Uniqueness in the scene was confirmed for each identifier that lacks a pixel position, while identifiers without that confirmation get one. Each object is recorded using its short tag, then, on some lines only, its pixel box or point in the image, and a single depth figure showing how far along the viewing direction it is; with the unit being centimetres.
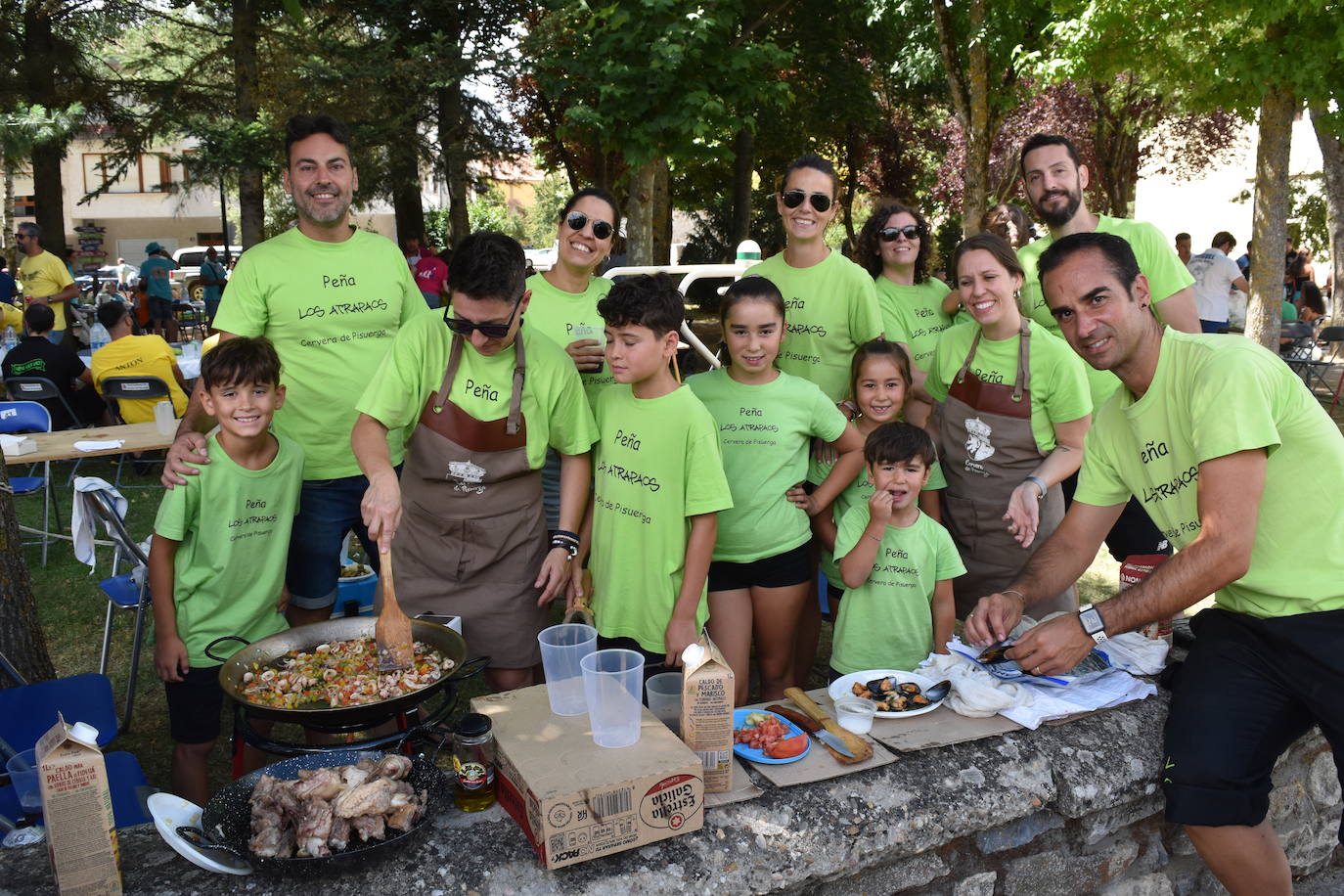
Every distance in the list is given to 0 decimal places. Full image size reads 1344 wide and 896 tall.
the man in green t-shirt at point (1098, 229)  403
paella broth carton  190
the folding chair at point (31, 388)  752
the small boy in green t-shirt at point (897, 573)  328
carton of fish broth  230
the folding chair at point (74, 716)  270
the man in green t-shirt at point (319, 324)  353
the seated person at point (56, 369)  793
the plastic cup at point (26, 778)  239
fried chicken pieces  203
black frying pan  201
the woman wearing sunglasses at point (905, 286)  418
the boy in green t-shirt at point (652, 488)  310
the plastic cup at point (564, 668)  246
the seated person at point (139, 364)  773
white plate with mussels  275
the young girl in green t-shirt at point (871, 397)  367
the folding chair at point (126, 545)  382
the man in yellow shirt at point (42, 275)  1004
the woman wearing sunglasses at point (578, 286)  381
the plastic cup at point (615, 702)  227
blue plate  251
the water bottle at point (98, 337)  916
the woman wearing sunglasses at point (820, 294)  383
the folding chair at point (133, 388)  742
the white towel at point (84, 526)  380
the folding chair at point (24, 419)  663
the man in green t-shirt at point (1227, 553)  248
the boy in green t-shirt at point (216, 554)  310
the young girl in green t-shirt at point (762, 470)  338
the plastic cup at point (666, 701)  258
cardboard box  209
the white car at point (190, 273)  2364
